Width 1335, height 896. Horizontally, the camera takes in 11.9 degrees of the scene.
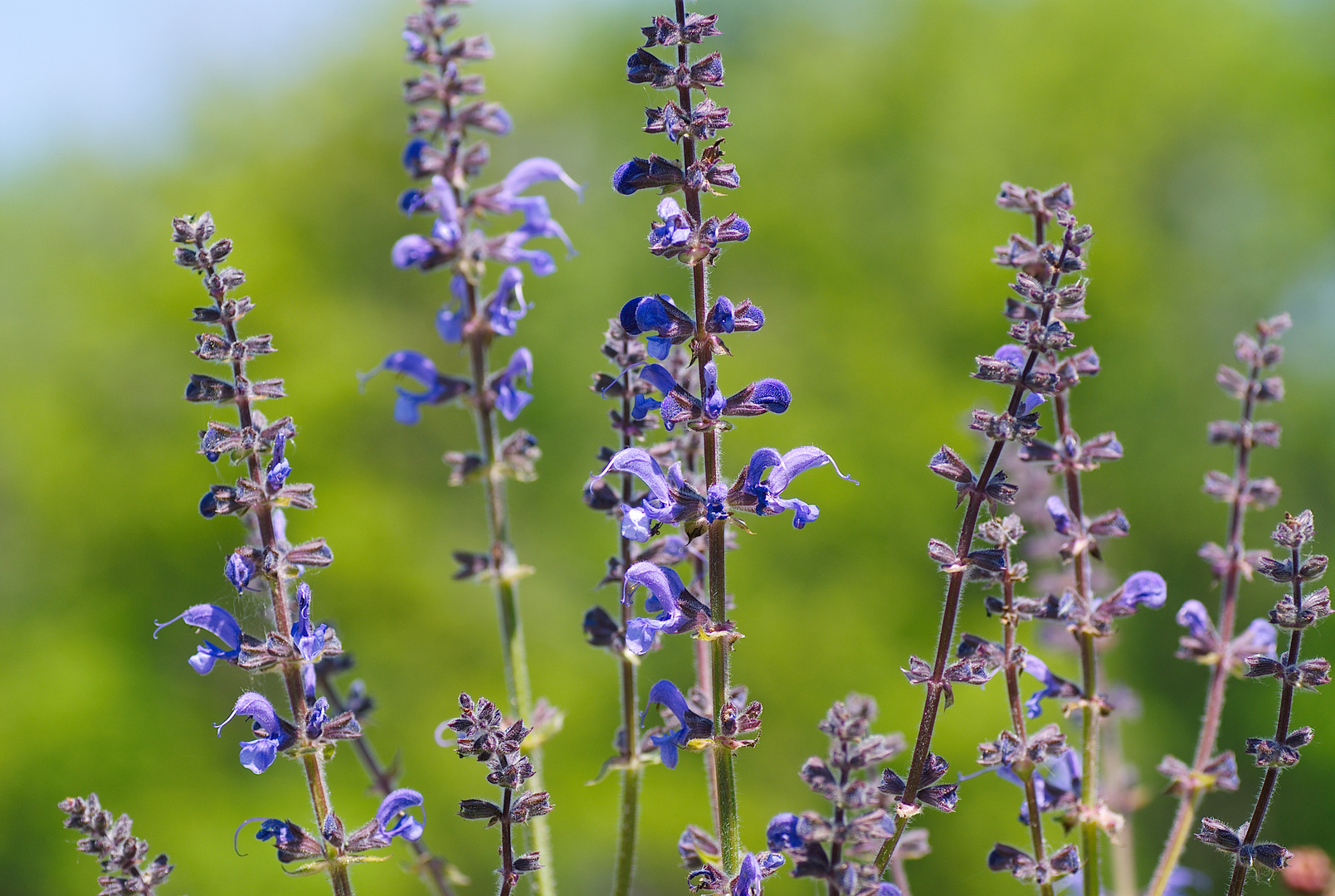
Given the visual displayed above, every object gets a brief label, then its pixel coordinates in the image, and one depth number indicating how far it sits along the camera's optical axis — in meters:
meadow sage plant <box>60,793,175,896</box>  1.24
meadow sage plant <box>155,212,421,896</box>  1.25
